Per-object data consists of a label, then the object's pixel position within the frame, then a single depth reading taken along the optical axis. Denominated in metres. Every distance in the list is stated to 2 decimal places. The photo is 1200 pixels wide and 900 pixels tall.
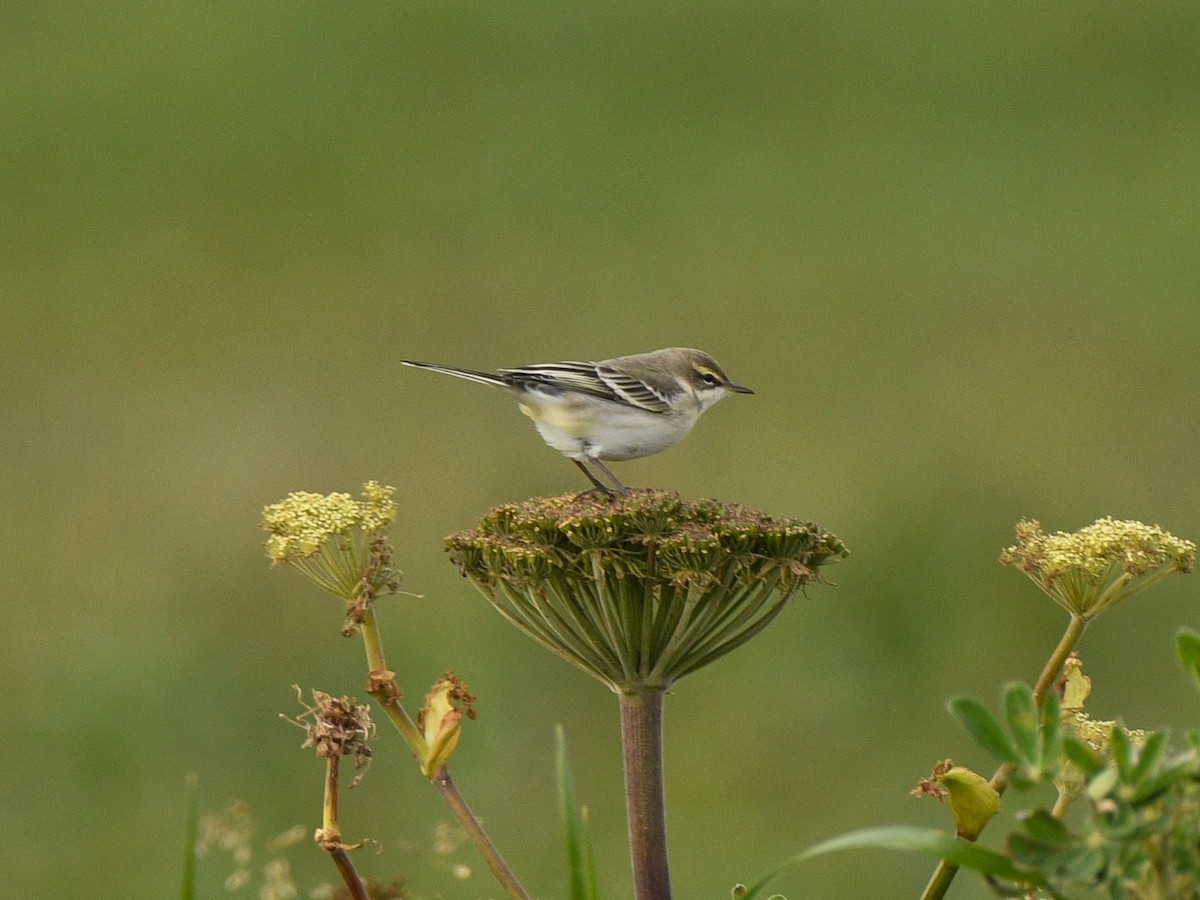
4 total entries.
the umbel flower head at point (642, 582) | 6.19
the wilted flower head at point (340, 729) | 5.62
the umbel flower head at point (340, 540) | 6.20
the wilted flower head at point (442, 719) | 5.80
